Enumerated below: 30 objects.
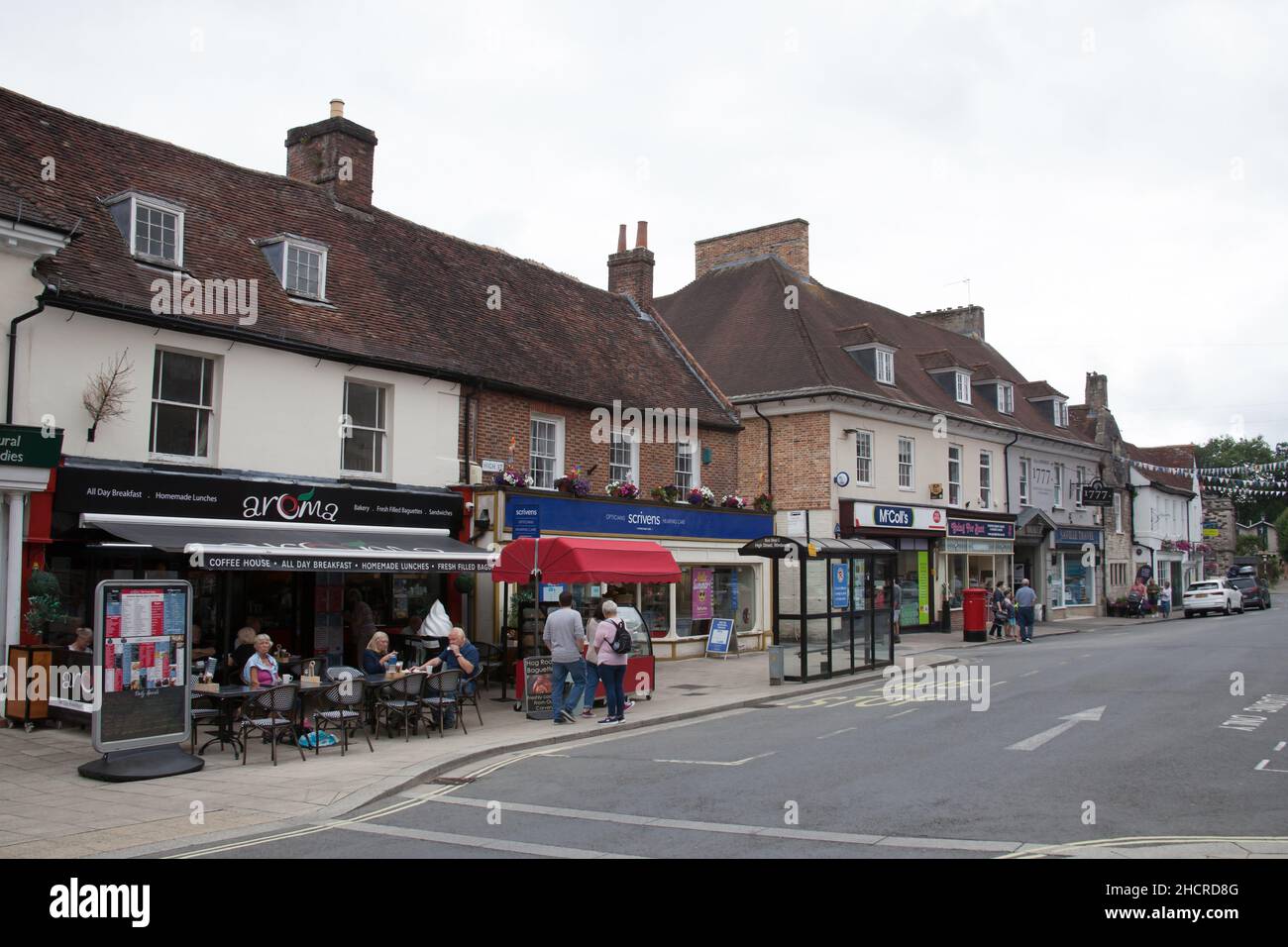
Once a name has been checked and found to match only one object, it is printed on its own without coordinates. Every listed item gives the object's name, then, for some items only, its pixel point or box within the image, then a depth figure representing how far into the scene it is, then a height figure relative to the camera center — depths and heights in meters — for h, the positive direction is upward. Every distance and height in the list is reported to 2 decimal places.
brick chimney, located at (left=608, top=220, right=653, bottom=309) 28.70 +7.71
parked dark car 49.59 -1.90
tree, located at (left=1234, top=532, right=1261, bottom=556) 92.75 +0.59
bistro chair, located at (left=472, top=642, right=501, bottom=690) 17.92 -1.99
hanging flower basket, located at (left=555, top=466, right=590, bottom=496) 20.06 +1.21
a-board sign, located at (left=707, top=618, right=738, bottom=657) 23.83 -2.09
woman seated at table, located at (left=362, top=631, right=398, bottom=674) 13.99 -1.52
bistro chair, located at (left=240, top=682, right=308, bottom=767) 11.65 -1.88
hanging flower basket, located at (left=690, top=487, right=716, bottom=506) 23.34 +1.15
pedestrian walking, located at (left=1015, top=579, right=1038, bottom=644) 29.55 -1.64
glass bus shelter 19.16 -1.26
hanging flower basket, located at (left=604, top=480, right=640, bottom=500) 21.38 +1.18
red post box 29.44 -1.88
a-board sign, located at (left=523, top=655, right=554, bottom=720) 14.95 -2.08
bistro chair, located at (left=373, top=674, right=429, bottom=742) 13.07 -1.95
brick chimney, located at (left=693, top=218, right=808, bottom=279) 36.19 +10.85
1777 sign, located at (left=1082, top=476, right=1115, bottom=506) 42.19 +2.28
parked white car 43.78 -2.02
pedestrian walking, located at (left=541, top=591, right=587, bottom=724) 14.37 -1.35
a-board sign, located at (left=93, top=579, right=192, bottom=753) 10.30 -1.22
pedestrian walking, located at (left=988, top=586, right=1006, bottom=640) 31.05 -1.95
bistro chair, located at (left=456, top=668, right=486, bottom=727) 13.86 -2.03
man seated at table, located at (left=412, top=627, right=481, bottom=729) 13.94 -1.56
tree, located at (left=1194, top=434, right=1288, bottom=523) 103.06 +9.53
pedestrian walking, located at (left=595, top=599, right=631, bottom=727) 14.49 -1.58
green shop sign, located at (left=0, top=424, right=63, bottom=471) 12.41 +1.18
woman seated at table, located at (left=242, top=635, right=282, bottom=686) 12.55 -1.52
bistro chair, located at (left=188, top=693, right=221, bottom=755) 11.70 -1.97
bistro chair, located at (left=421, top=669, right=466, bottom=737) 13.27 -1.93
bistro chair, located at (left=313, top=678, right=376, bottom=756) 12.35 -1.96
